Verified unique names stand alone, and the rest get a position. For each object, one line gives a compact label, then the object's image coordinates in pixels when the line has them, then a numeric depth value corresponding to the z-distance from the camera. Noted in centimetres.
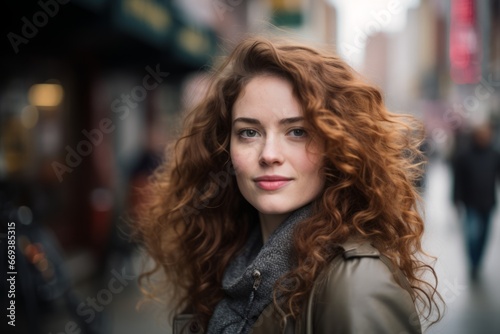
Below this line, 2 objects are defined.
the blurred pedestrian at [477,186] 863
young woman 162
